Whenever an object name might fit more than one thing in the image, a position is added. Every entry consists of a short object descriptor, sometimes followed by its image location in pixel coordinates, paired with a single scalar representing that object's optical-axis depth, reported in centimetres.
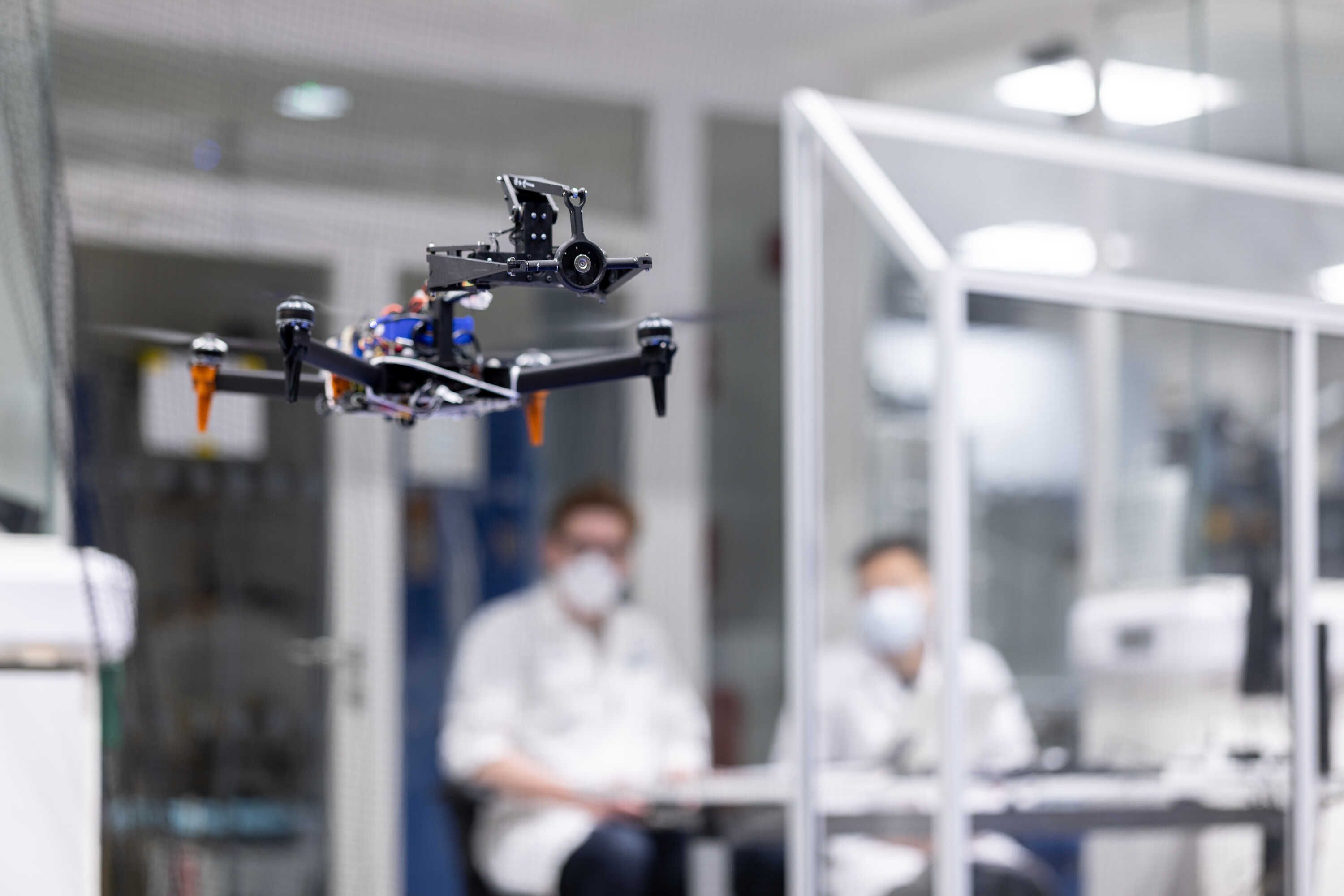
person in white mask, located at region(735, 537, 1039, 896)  405
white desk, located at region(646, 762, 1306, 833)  403
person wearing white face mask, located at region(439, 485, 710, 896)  478
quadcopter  286
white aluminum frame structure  402
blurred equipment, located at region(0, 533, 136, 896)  369
